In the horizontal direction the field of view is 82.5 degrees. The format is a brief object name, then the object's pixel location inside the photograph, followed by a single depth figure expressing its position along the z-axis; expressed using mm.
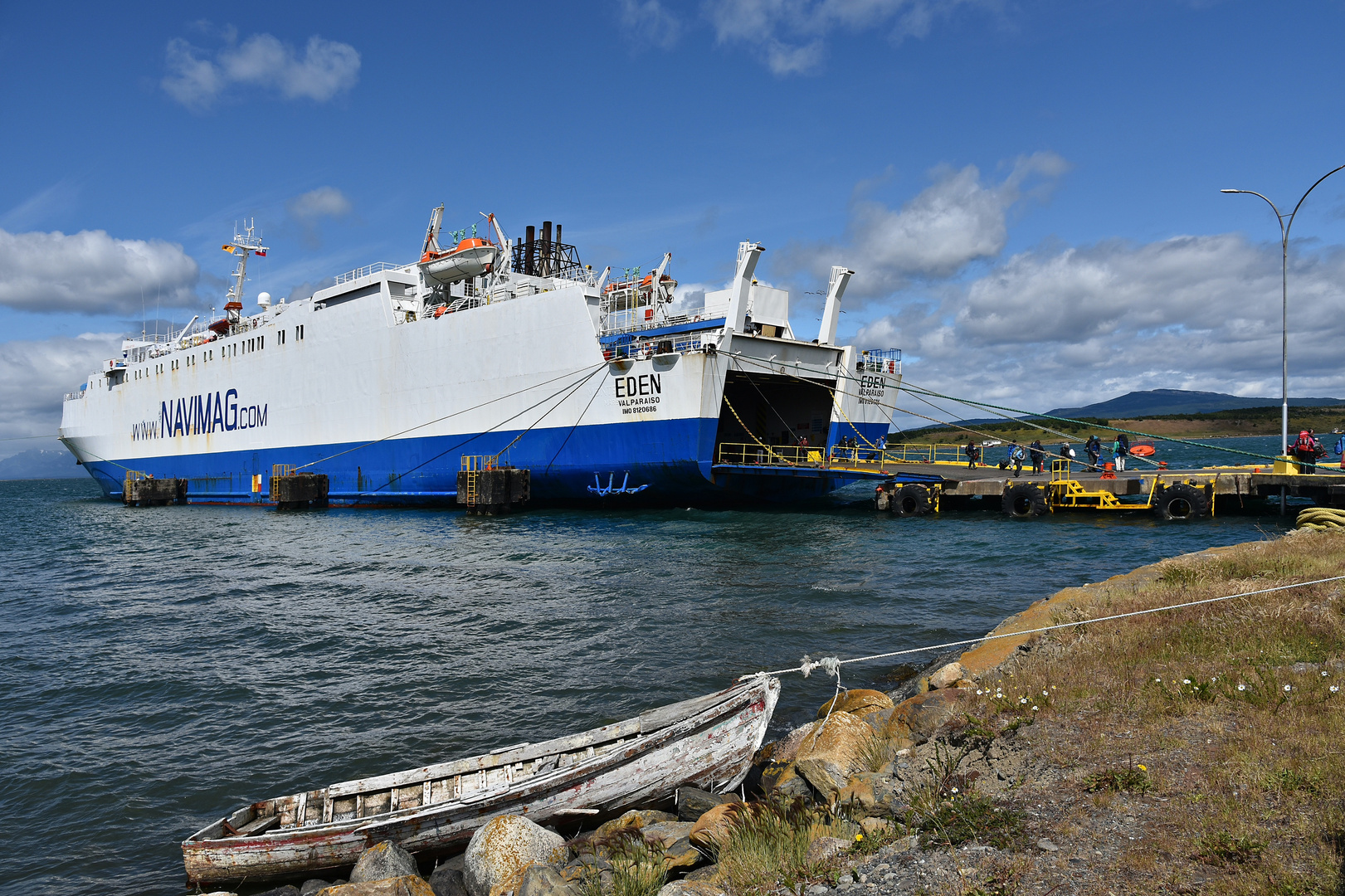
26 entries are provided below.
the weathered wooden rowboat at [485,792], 5930
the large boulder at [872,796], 4980
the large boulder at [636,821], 6047
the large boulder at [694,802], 6113
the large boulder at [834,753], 5819
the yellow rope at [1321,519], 15912
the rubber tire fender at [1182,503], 22766
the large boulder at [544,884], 4816
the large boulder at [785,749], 7164
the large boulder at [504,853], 5422
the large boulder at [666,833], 5602
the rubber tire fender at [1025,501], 23984
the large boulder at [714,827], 5168
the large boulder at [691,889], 4305
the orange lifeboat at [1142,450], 28906
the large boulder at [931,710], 6266
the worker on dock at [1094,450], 27172
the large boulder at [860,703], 7863
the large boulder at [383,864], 5719
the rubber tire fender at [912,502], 25688
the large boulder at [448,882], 5660
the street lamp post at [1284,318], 19656
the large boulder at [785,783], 6023
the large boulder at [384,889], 5332
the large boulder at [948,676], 7891
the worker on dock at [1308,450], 23203
